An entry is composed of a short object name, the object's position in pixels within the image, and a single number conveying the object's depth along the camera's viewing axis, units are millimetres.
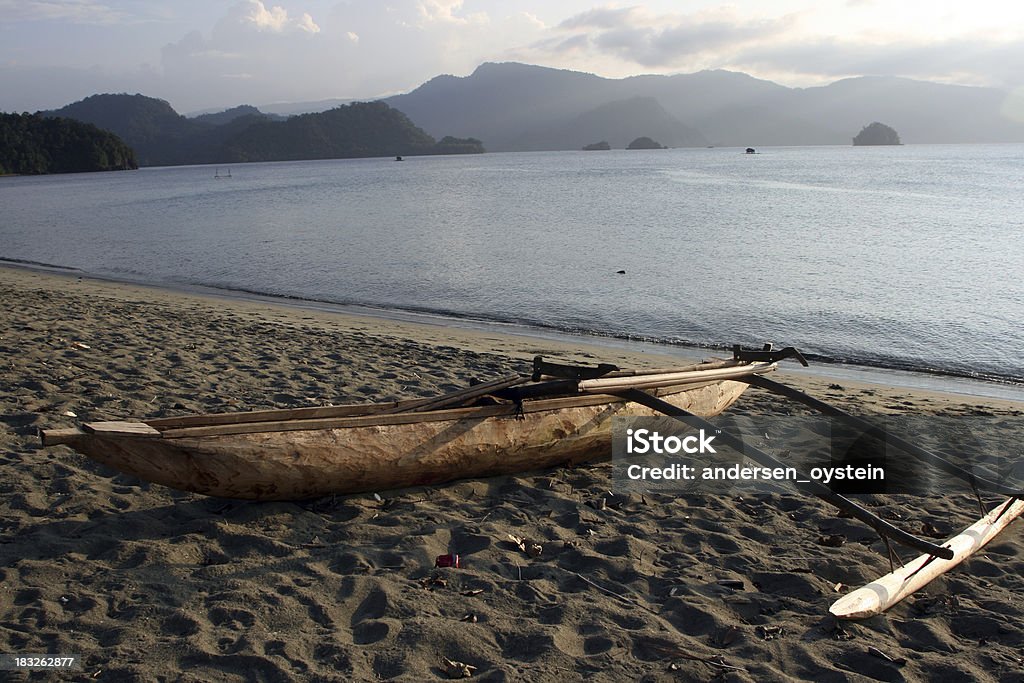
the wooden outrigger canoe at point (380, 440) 4238
